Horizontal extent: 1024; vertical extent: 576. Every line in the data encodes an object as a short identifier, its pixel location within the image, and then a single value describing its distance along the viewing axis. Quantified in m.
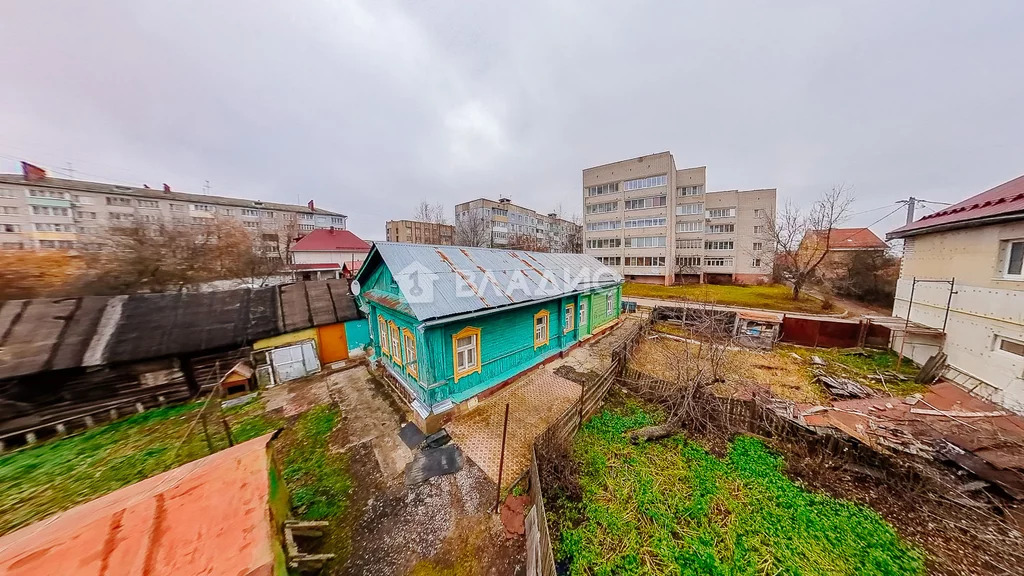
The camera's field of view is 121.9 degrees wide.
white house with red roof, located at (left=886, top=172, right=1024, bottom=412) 8.12
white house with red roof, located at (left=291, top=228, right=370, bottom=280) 29.11
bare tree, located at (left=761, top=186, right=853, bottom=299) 22.30
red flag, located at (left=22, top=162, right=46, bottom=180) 28.69
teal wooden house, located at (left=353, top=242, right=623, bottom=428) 7.75
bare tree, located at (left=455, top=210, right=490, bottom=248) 39.98
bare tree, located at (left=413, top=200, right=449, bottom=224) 42.34
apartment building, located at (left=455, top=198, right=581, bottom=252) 43.31
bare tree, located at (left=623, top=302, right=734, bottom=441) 7.70
